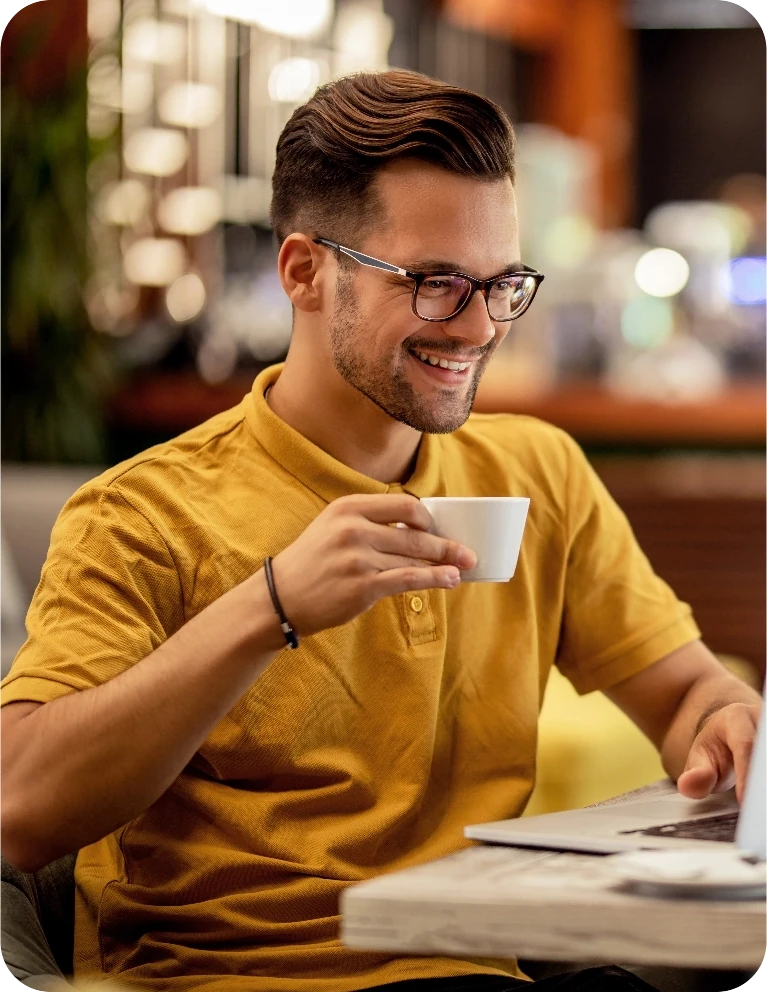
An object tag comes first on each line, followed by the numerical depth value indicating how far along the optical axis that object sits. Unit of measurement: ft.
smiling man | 5.77
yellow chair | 8.24
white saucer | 5.11
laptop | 5.40
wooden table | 5.04
